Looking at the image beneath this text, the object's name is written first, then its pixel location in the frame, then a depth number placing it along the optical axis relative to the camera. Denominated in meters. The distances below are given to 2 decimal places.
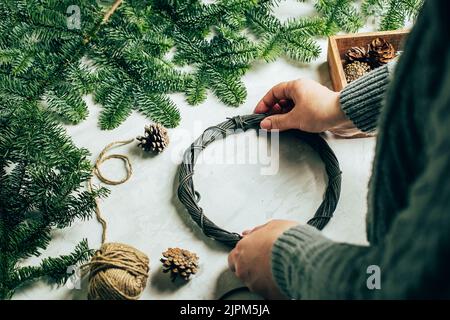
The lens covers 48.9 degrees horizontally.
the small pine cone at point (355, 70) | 1.17
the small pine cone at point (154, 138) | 1.13
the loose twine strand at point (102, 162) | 1.10
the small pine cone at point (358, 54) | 1.20
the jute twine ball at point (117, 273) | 0.93
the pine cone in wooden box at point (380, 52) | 1.18
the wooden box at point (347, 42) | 1.18
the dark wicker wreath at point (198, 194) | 1.04
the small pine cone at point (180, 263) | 1.00
